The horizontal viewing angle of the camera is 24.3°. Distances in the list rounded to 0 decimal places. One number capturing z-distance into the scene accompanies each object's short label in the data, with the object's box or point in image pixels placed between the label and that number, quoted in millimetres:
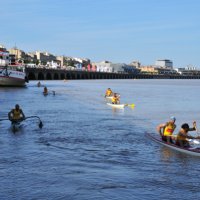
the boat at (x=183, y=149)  20622
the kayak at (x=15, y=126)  29683
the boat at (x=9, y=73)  82188
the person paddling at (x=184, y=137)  21703
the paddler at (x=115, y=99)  51219
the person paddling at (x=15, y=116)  29573
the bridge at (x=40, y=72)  174100
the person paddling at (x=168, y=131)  23156
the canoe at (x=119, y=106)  48131
